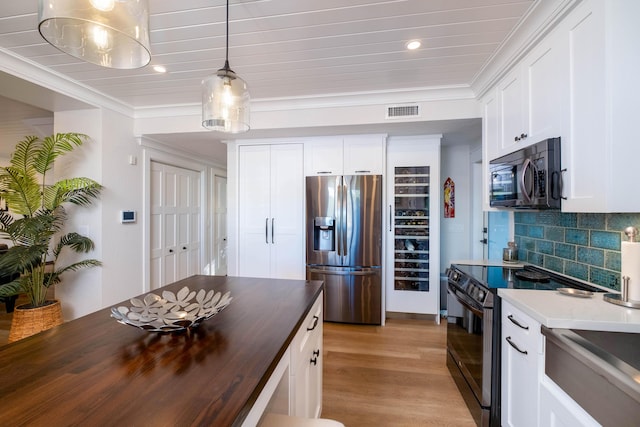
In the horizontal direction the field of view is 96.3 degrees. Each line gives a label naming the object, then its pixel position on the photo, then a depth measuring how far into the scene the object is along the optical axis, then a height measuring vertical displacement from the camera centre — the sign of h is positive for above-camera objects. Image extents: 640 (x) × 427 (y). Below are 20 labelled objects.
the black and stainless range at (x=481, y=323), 1.68 -0.72
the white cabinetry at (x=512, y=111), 1.97 +0.75
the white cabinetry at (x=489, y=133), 2.38 +0.70
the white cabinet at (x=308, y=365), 1.26 -0.77
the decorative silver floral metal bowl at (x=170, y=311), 1.06 -0.40
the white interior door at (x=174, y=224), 3.98 -0.15
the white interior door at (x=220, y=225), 5.51 -0.23
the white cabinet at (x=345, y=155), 3.42 +0.72
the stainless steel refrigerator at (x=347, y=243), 3.39 -0.35
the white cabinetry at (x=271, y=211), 3.63 +0.04
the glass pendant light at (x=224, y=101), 1.57 +0.65
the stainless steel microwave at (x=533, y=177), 1.60 +0.23
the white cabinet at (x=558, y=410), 1.02 -0.76
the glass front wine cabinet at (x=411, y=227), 3.51 -0.16
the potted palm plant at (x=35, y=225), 2.55 -0.11
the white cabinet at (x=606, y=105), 1.25 +0.50
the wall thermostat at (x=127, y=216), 3.32 -0.02
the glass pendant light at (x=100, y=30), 0.91 +0.69
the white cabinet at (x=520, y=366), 1.31 -0.76
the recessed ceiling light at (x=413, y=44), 2.05 +1.23
